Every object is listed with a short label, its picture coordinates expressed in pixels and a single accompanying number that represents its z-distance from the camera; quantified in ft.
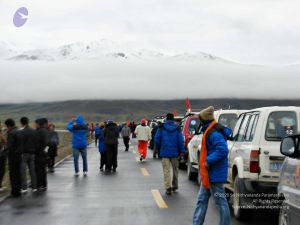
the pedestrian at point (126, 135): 115.44
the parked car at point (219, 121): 53.86
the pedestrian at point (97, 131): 138.21
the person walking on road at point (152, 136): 99.85
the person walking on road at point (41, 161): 50.39
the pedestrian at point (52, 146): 70.85
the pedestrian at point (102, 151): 70.08
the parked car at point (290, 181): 22.71
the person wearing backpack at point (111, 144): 68.54
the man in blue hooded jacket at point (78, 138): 64.28
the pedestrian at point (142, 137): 86.14
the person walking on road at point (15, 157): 46.60
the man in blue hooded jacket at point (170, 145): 46.55
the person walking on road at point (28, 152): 48.88
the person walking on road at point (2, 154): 48.03
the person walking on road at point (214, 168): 28.55
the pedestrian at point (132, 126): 201.59
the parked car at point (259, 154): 32.09
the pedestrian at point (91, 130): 200.13
